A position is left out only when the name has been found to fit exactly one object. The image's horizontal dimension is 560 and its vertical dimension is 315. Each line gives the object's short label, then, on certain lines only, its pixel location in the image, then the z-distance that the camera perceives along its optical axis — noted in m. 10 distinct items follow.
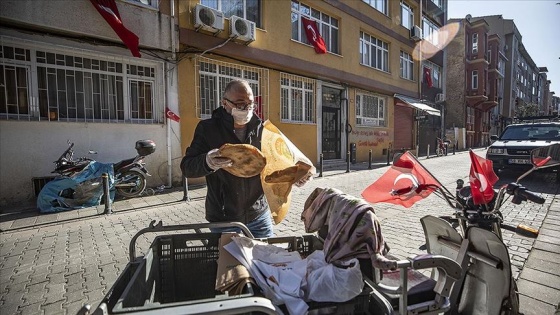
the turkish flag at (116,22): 7.31
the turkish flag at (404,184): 2.14
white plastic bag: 1.43
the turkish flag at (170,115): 8.76
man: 2.34
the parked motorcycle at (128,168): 6.80
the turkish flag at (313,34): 13.04
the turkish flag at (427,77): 23.39
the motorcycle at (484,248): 1.95
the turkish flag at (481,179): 2.05
